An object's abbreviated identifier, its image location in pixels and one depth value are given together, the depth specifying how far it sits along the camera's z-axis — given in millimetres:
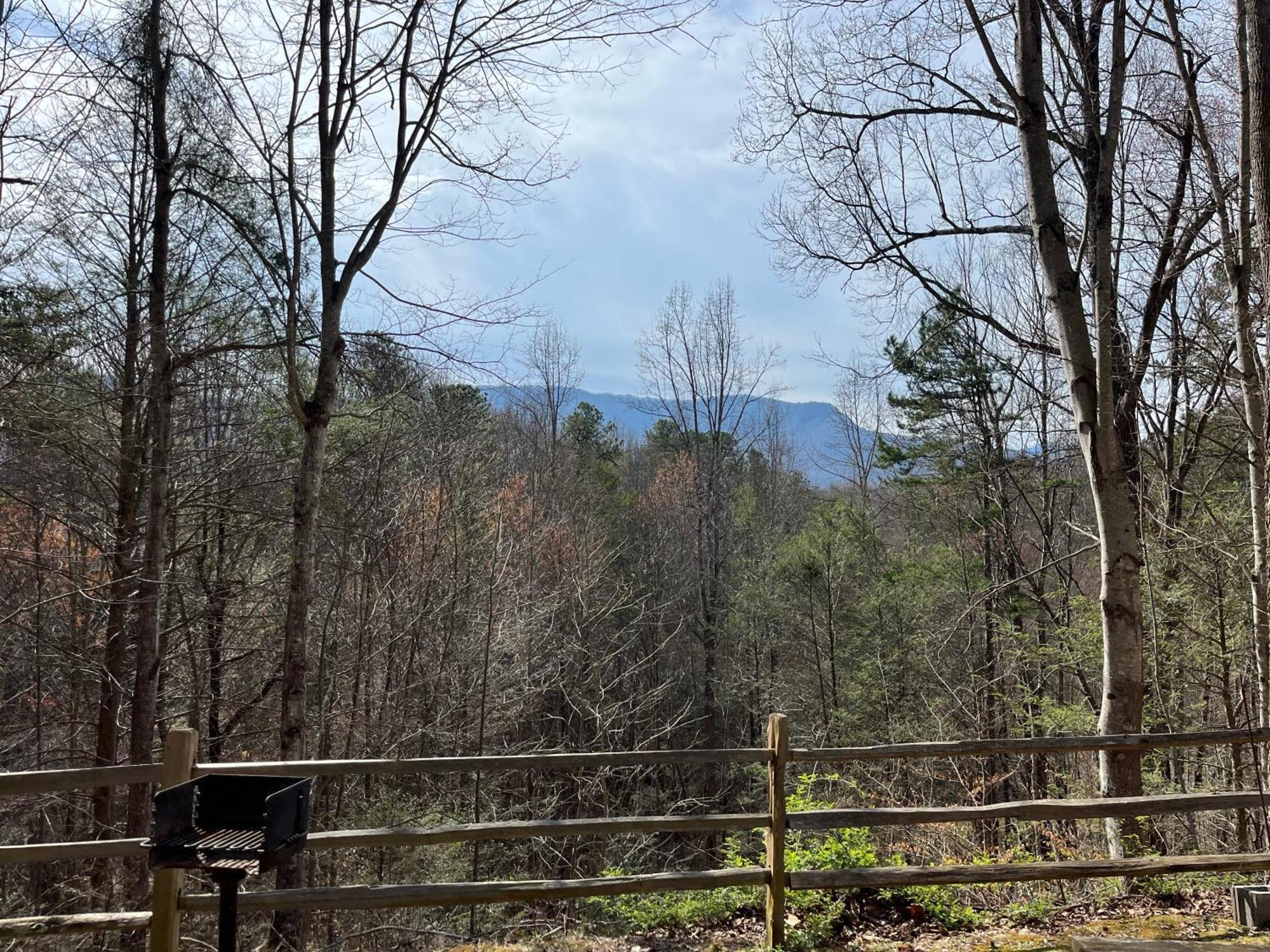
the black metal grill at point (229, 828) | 2428
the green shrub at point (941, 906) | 4586
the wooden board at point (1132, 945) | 3027
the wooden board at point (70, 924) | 3645
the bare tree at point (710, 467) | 23766
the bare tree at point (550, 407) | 26922
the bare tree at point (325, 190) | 6516
